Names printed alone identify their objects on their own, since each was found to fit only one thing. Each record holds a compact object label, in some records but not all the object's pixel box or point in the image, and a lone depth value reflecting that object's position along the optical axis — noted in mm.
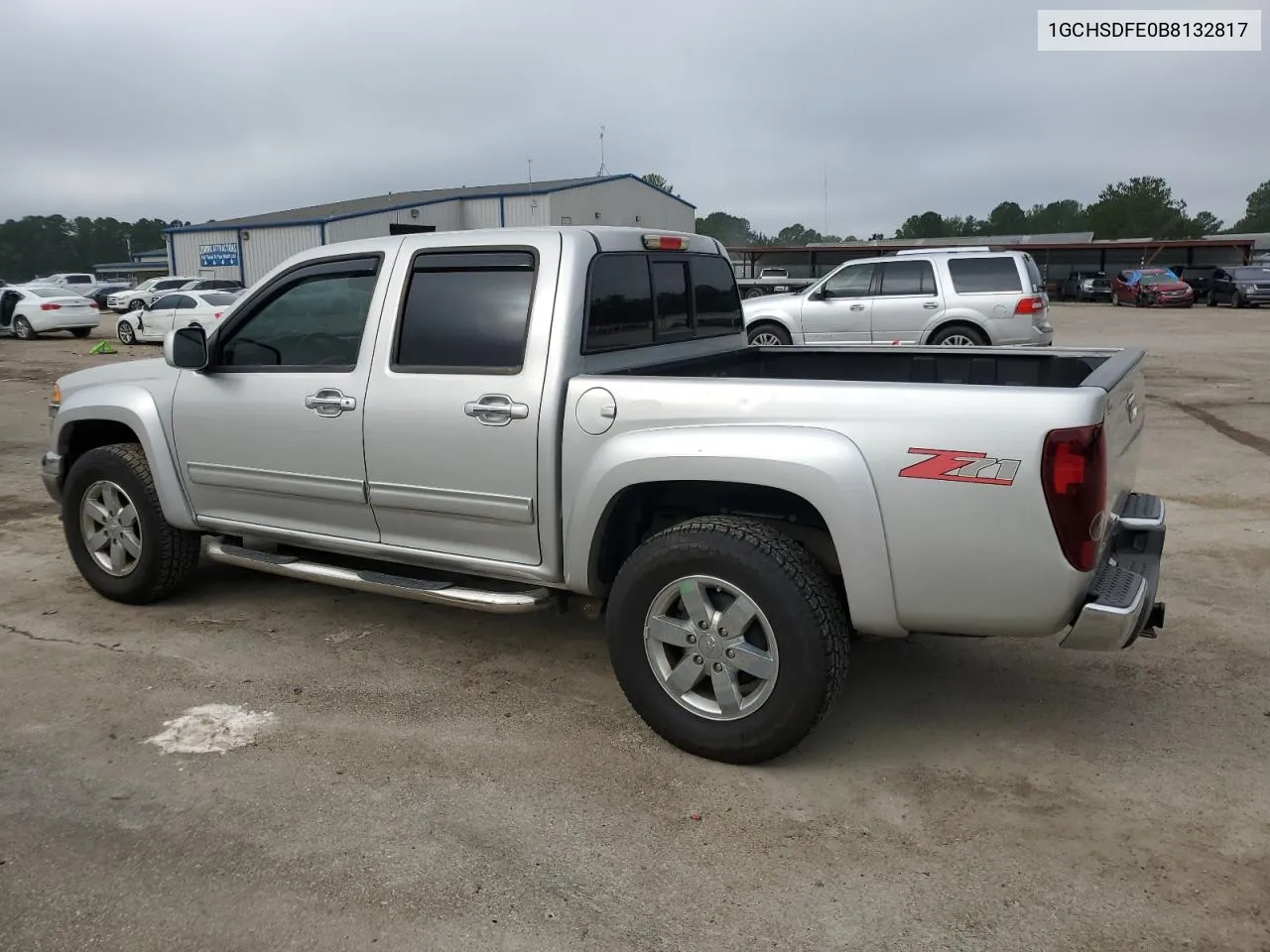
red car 34844
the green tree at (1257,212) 114100
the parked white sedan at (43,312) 24547
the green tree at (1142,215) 91625
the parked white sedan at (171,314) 22438
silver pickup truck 3078
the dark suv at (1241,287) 33281
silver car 13008
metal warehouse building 41219
